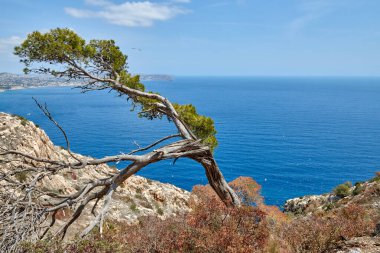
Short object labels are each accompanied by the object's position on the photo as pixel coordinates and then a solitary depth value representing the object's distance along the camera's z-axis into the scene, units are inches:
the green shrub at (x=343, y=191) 1258.0
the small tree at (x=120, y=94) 323.9
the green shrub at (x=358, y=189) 1135.6
